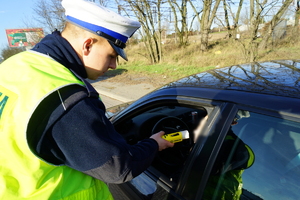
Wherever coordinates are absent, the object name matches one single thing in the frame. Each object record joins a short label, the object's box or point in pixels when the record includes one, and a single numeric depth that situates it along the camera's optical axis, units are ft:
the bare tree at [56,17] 57.23
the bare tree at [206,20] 46.30
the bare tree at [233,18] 35.13
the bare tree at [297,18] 31.76
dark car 3.81
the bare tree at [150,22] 48.73
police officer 3.26
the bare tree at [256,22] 30.78
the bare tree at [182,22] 57.26
